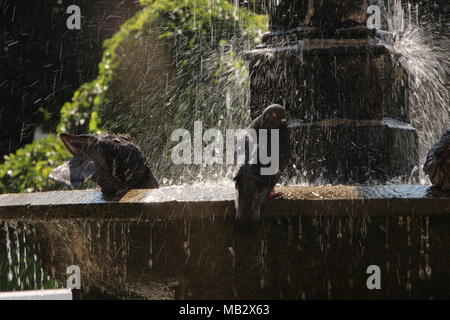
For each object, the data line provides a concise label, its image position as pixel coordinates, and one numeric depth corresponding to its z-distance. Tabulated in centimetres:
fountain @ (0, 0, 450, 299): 644
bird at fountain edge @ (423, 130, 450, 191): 639
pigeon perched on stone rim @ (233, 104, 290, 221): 625
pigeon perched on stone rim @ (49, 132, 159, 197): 720
